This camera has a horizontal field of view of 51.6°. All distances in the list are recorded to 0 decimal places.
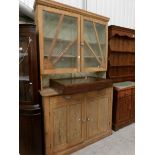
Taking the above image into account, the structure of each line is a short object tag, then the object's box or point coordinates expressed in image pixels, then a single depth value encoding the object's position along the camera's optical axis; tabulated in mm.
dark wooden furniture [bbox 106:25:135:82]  3092
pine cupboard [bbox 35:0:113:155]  2000
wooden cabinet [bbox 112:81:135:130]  2860
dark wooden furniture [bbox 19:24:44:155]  1923
